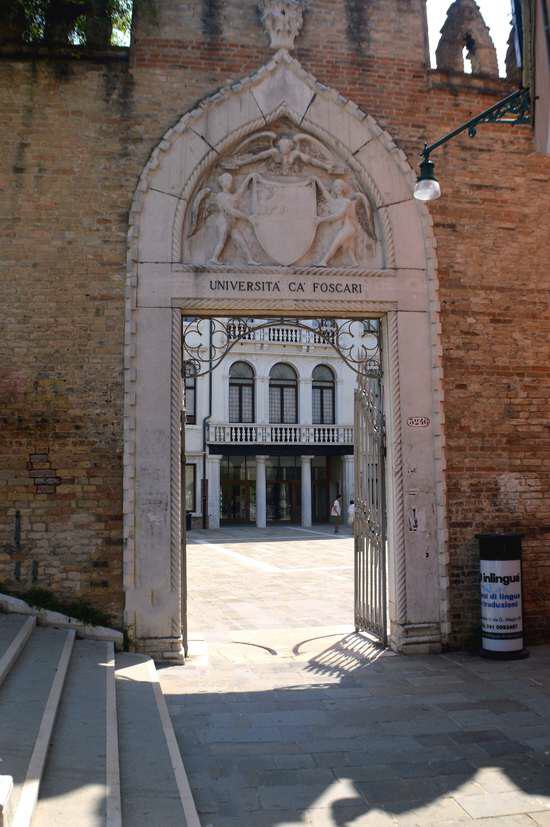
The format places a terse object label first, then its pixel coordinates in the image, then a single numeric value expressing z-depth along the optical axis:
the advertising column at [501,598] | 7.24
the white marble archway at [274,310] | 7.18
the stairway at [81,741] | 3.59
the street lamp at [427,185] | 6.25
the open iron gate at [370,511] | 8.06
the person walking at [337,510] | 25.02
